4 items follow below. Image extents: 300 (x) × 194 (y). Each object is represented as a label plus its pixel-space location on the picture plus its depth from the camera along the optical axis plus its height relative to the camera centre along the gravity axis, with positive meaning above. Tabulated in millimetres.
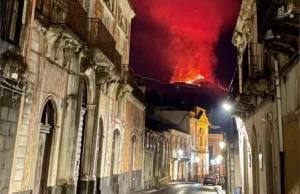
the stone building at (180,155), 46031 +1704
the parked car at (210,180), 40125 -1280
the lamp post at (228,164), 23722 +390
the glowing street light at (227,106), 19262 +3470
